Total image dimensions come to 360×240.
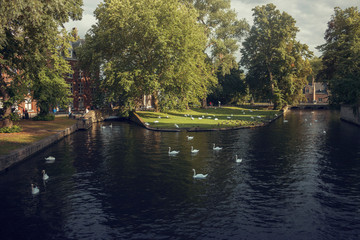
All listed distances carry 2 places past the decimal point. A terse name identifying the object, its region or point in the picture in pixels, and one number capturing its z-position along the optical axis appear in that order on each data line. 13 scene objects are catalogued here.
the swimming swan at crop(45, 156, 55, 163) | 26.34
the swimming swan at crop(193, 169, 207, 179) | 20.30
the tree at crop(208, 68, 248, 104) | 104.12
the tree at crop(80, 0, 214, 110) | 53.88
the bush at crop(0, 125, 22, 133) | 35.19
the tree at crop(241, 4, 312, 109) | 83.56
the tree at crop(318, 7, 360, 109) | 49.59
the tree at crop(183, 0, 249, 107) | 80.12
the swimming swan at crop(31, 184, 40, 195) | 17.75
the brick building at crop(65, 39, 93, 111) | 81.31
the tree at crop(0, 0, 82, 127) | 21.34
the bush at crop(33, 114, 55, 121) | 51.81
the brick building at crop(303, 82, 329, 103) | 144.88
